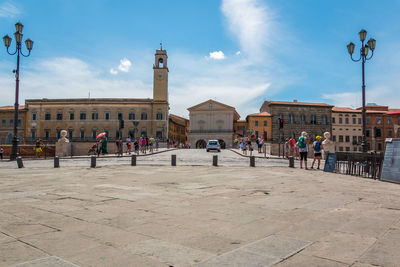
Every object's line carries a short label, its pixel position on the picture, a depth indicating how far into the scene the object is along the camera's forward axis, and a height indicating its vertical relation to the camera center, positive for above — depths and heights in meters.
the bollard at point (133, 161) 14.71 -0.91
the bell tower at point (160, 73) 65.75 +14.34
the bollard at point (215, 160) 14.83 -0.84
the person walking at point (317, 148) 13.00 -0.17
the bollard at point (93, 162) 13.88 -0.93
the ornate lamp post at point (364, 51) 15.73 +4.73
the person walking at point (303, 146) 13.03 -0.09
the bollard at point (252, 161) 14.49 -0.82
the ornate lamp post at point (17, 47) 17.14 +5.16
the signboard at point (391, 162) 8.67 -0.49
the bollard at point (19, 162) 13.83 -0.98
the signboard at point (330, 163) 12.22 -0.73
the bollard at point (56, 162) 14.03 -0.96
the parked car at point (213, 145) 34.47 -0.28
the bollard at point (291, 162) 14.19 -0.83
